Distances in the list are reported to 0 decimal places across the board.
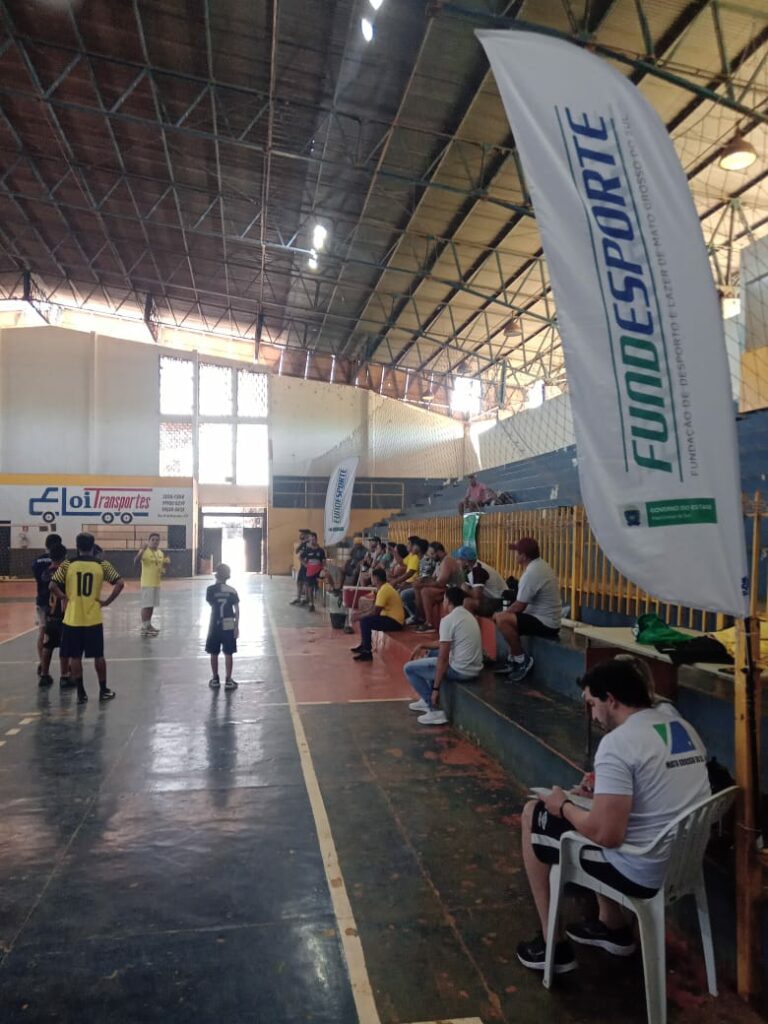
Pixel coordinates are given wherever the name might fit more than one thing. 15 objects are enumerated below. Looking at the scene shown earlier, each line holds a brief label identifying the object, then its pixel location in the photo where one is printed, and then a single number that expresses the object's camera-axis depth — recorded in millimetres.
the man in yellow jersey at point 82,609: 6543
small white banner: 13039
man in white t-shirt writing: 2225
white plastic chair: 2139
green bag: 3774
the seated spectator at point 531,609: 5820
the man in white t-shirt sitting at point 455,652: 5848
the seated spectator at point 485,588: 7176
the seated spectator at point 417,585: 9977
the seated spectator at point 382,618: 8891
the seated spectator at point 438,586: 8812
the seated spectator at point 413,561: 10945
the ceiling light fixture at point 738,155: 9500
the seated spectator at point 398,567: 11242
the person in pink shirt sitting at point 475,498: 12312
